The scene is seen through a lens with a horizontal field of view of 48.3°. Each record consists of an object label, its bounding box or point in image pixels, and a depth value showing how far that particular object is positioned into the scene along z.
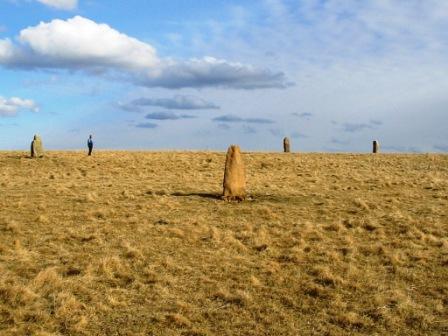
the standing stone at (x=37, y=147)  43.62
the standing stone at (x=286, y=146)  54.88
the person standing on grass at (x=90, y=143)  46.24
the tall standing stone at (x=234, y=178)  23.38
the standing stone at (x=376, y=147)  56.19
